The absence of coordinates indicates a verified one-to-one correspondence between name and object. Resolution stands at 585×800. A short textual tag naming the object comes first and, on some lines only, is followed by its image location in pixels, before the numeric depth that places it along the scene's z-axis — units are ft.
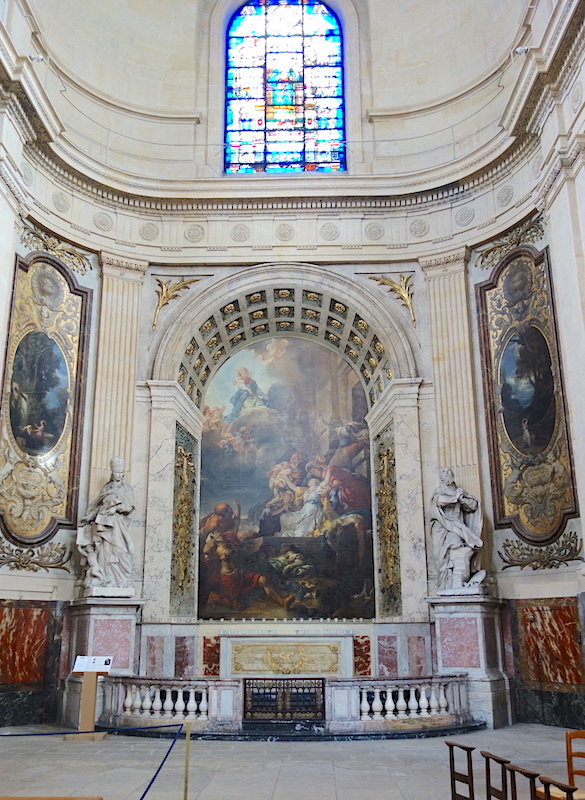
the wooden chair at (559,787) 18.16
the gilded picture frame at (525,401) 52.31
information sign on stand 42.06
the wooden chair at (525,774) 19.80
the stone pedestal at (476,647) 49.06
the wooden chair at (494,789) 21.89
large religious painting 66.18
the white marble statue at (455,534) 53.67
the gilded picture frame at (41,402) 53.47
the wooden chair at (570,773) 20.75
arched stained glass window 70.74
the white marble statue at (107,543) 54.24
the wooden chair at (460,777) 23.66
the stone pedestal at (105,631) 51.21
